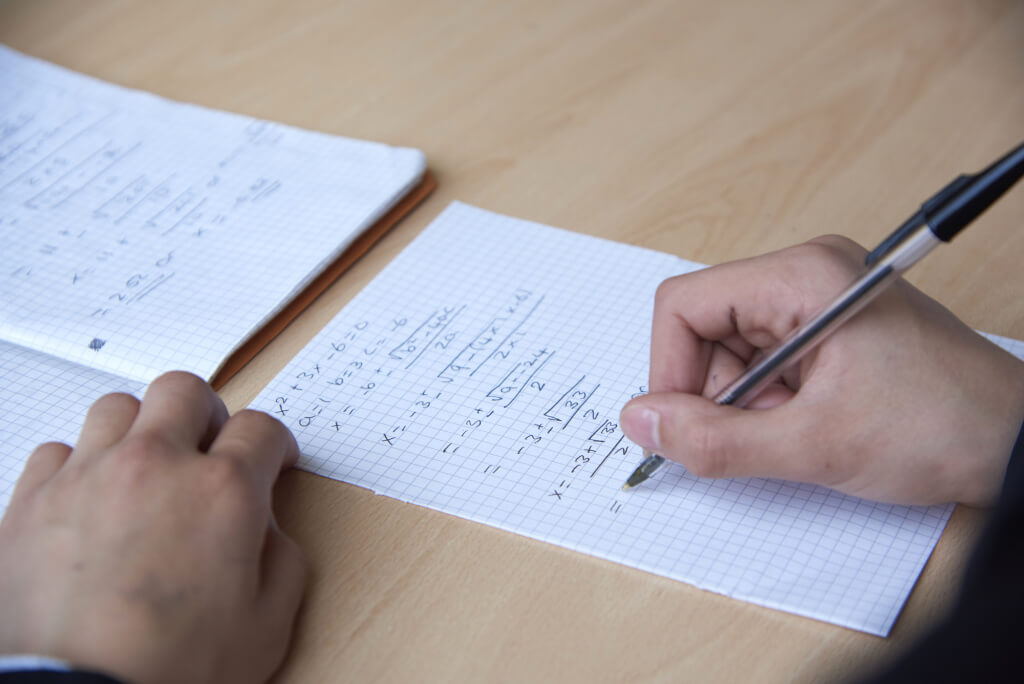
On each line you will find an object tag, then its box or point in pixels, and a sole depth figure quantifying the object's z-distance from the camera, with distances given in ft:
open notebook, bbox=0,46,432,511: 2.24
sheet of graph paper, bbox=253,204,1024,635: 1.71
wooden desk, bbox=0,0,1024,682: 1.60
